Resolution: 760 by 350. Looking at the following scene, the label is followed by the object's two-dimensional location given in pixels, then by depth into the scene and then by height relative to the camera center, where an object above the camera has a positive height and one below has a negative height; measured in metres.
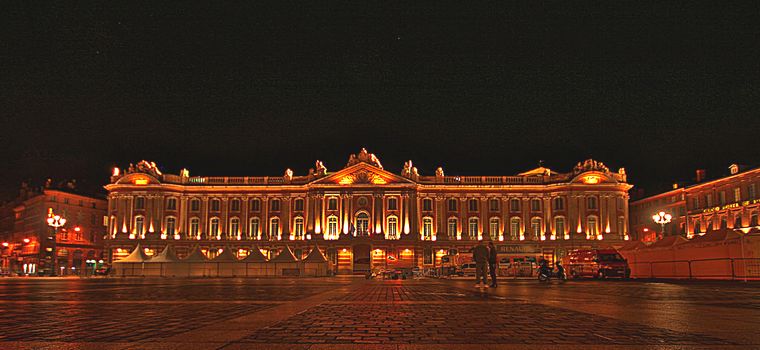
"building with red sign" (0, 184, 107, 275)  78.56 +1.96
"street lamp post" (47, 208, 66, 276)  50.34 +1.90
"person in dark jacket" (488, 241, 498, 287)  20.93 -0.42
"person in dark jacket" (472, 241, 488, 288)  21.27 -0.41
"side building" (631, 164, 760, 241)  60.75 +4.30
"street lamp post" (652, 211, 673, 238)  44.70 +2.03
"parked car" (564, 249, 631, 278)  33.28 -0.89
